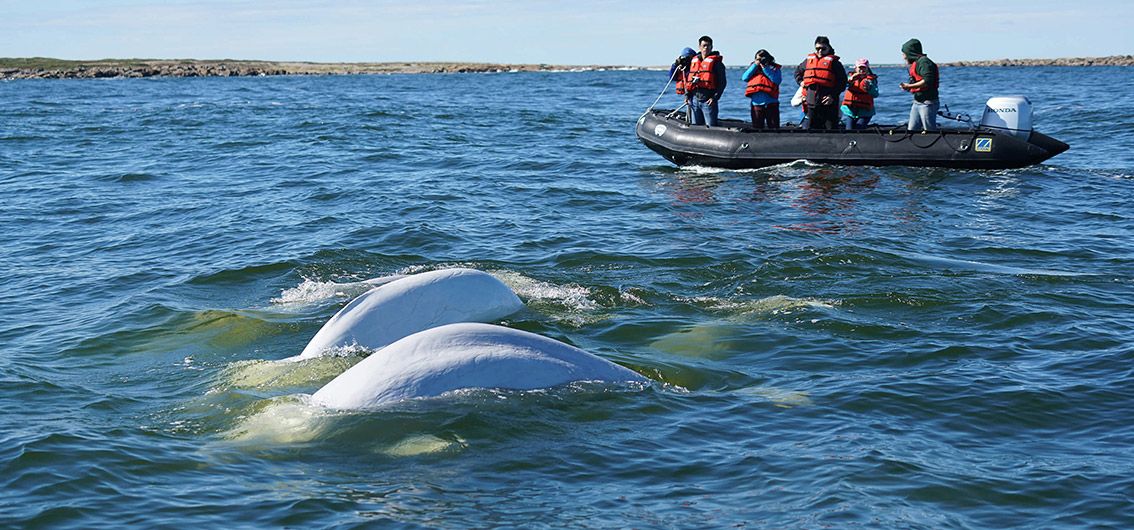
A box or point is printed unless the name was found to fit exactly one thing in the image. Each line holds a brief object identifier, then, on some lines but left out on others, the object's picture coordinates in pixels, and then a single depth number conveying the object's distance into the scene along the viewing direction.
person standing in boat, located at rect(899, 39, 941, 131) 21.83
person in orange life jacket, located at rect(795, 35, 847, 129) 22.36
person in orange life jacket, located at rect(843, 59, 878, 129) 22.64
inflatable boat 22.94
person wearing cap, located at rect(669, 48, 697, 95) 24.52
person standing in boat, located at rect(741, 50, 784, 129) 23.12
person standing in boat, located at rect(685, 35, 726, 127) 23.86
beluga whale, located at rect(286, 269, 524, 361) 10.39
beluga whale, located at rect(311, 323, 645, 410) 8.78
